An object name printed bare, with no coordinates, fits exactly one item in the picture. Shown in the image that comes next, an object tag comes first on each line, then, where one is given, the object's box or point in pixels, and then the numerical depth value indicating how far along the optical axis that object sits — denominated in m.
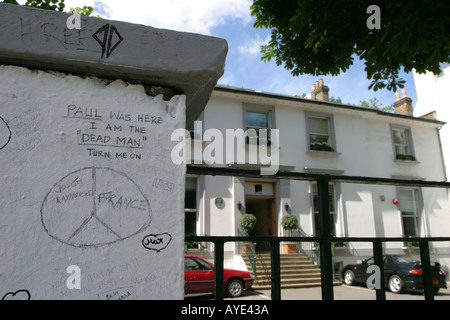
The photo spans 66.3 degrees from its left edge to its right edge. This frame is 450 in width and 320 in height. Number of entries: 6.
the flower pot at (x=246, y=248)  13.33
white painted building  13.71
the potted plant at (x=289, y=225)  13.72
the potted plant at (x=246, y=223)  13.13
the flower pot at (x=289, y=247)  14.02
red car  7.95
